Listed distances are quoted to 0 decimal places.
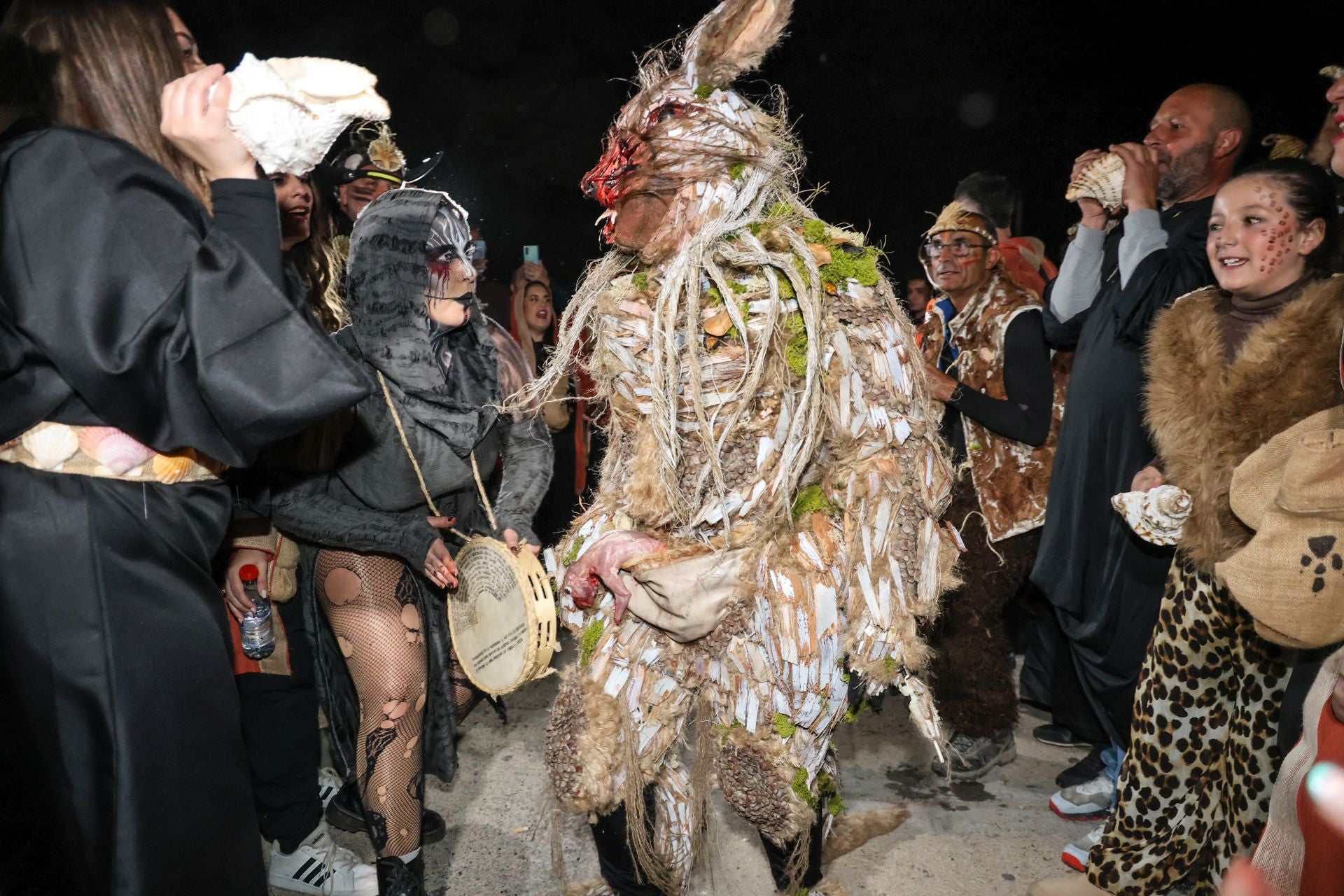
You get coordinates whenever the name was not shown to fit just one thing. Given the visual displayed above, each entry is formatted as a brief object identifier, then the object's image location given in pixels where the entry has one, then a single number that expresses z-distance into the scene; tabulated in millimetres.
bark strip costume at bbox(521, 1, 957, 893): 2033
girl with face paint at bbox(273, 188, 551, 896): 2396
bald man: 2893
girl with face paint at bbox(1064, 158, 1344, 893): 2113
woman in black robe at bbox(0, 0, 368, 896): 1421
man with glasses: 3279
